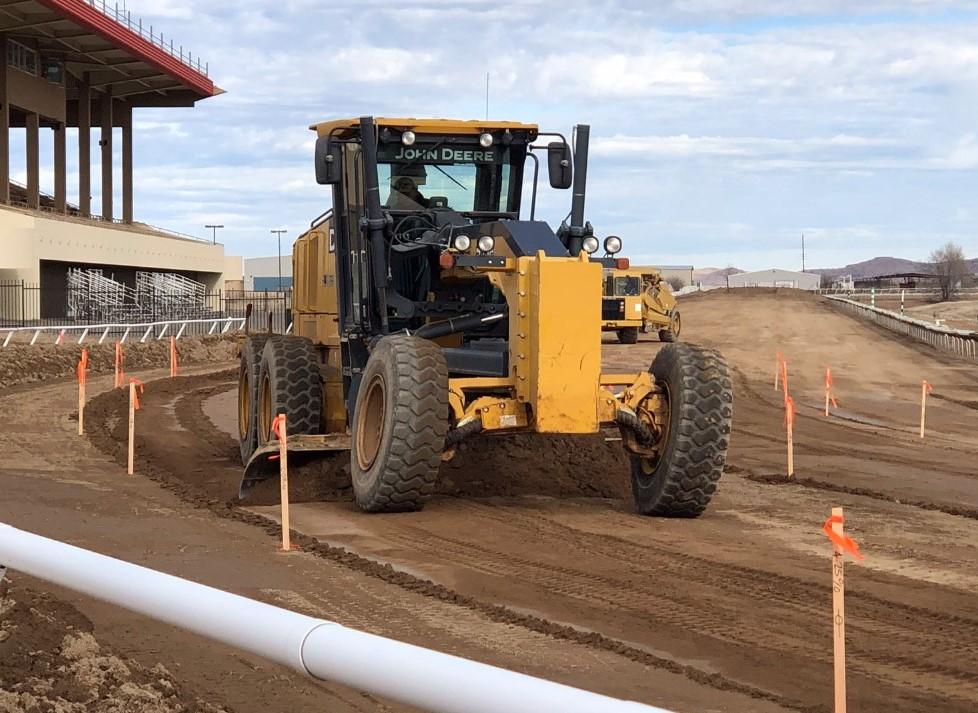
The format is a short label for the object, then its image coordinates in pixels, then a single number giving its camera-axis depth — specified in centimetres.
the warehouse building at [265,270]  14650
